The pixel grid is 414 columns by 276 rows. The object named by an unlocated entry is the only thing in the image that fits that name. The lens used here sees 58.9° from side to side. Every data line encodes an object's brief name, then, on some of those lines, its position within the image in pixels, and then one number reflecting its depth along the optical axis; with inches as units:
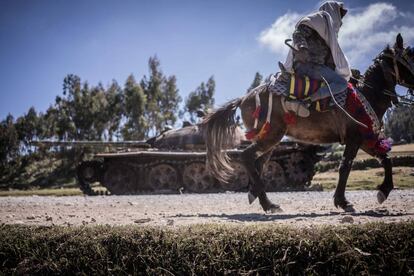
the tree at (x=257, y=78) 1758.1
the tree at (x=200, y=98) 1881.2
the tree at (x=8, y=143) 1520.7
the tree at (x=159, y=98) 1646.2
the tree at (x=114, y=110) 1589.6
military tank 564.4
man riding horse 197.9
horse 199.8
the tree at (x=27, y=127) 1732.3
